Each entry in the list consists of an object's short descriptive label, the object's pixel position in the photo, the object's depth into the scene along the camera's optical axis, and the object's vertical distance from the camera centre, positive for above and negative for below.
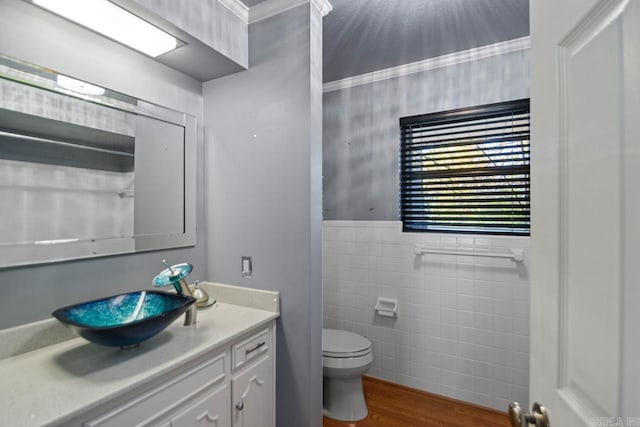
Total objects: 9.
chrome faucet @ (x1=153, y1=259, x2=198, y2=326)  1.30 -0.30
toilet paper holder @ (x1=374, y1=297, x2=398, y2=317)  2.33 -0.75
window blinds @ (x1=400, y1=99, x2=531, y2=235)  2.02 +0.32
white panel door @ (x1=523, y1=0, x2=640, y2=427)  0.41 +0.00
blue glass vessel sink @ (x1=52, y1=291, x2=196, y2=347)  0.97 -0.40
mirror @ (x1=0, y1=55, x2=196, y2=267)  1.13 +0.19
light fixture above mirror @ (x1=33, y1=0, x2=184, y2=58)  1.19 +0.83
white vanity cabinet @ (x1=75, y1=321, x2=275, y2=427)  0.94 -0.69
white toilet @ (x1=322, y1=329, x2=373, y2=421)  1.93 -1.09
